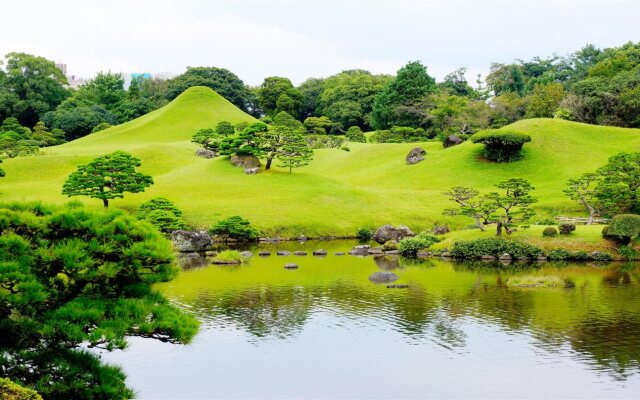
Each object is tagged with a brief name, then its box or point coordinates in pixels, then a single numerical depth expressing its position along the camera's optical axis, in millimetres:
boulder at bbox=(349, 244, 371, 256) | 43781
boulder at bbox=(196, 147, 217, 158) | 78188
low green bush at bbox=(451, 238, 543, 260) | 40625
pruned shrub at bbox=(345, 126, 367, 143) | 97912
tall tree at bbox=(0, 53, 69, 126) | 107312
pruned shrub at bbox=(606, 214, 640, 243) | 39688
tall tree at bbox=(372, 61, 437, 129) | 96062
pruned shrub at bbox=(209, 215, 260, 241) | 49125
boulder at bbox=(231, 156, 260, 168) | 66688
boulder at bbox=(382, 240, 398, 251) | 45594
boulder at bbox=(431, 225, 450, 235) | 50128
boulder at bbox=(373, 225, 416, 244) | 48406
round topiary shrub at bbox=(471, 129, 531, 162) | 69875
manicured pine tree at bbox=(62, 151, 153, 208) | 51531
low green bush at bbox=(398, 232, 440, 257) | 44062
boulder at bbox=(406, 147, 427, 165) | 75000
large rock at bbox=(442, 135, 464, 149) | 78438
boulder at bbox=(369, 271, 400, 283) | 33500
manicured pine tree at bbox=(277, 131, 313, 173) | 64688
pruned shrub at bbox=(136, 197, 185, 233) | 46875
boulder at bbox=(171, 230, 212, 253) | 45062
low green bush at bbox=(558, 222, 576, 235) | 41531
